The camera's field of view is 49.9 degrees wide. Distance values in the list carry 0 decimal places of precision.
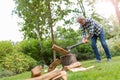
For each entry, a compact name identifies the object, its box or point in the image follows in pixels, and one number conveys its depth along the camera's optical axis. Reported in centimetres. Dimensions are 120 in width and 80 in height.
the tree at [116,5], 913
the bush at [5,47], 633
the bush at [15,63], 562
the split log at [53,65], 327
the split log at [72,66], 317
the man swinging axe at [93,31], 352
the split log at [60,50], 332
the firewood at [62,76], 217
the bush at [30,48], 720
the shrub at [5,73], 524
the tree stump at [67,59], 338
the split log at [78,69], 306
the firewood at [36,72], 205
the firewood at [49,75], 203
